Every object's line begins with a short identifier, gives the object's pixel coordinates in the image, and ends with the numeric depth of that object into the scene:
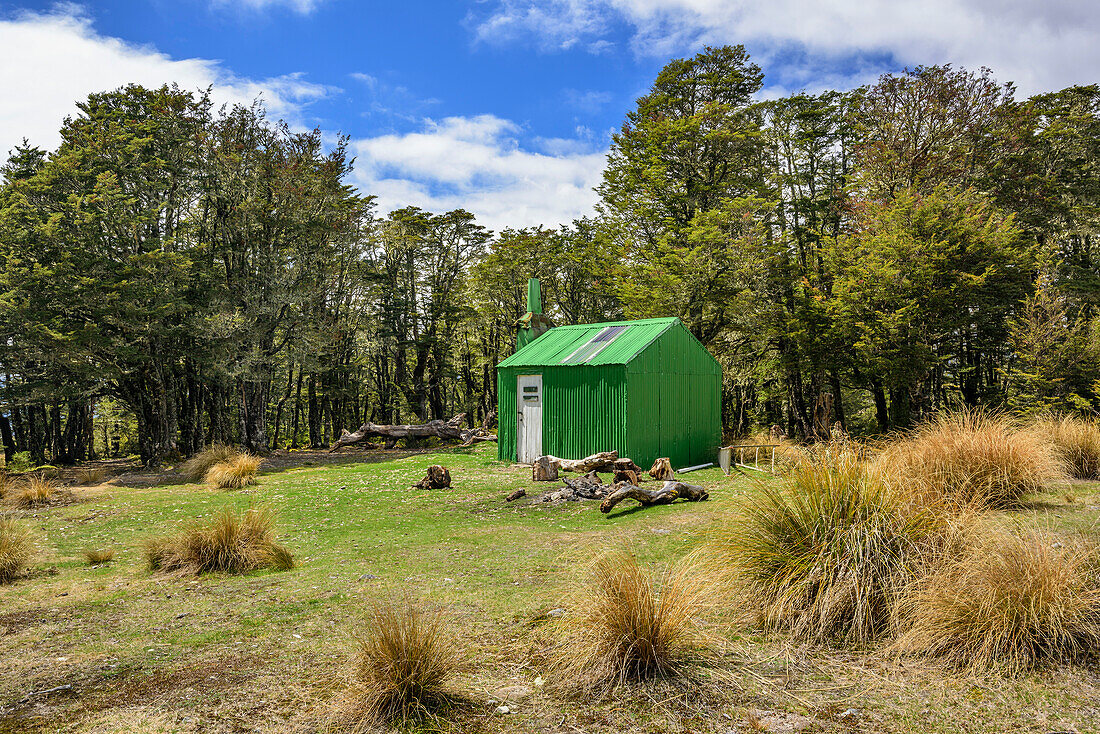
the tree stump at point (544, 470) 13.64
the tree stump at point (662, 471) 12.40
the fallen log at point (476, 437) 24.86
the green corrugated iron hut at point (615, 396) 14.69
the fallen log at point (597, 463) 13.46
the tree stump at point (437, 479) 12.95
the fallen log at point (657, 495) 9.70
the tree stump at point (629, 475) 10.80
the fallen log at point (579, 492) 10.94
